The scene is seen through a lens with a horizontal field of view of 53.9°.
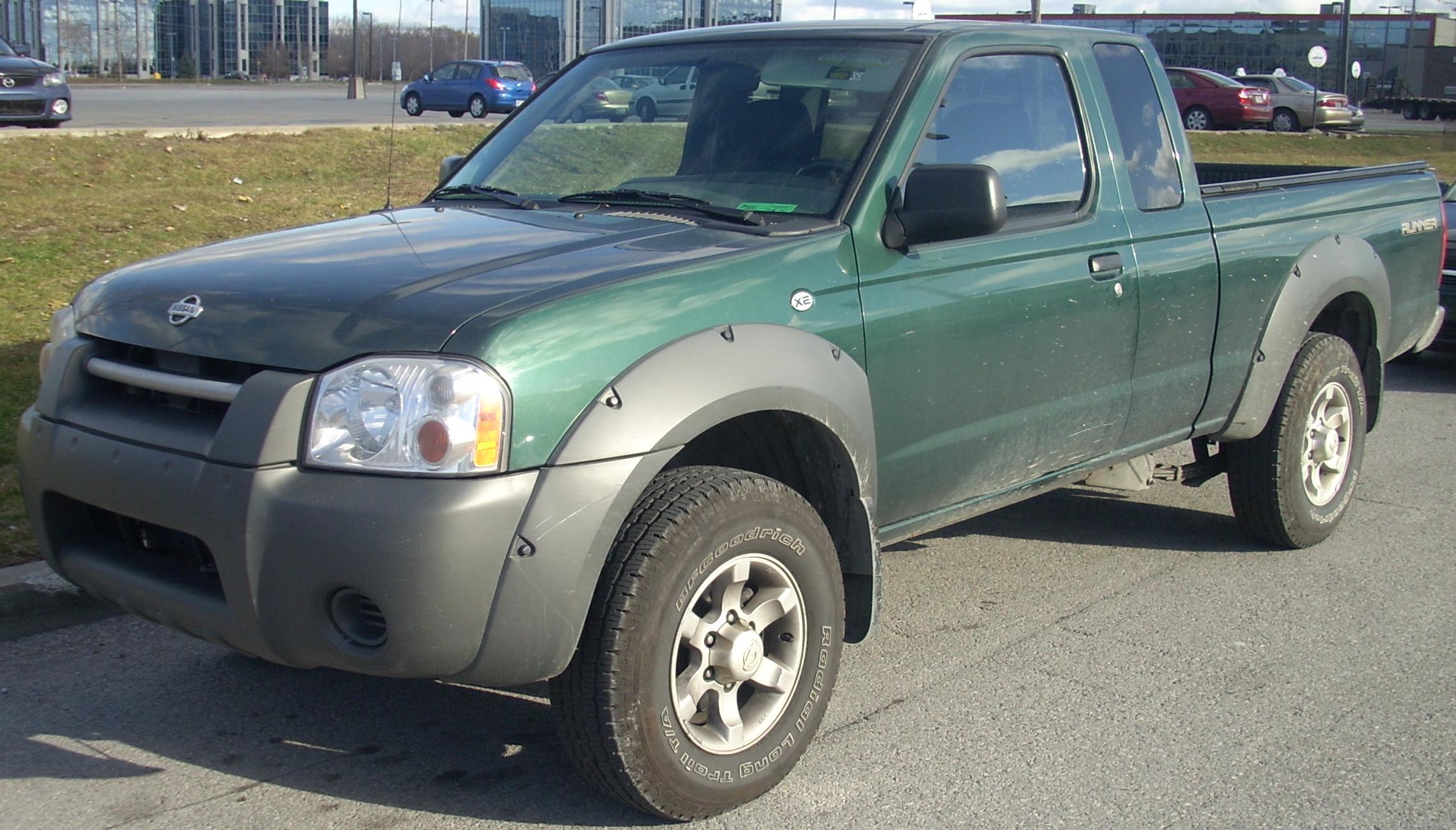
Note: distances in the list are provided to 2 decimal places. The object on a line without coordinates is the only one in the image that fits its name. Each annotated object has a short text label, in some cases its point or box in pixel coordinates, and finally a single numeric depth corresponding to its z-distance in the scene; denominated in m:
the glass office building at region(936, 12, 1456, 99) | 64.19
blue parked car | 33.41
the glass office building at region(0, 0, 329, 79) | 87.25
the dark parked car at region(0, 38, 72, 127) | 17.16
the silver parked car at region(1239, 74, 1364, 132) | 35.69
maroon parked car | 33.16
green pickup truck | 3.01
